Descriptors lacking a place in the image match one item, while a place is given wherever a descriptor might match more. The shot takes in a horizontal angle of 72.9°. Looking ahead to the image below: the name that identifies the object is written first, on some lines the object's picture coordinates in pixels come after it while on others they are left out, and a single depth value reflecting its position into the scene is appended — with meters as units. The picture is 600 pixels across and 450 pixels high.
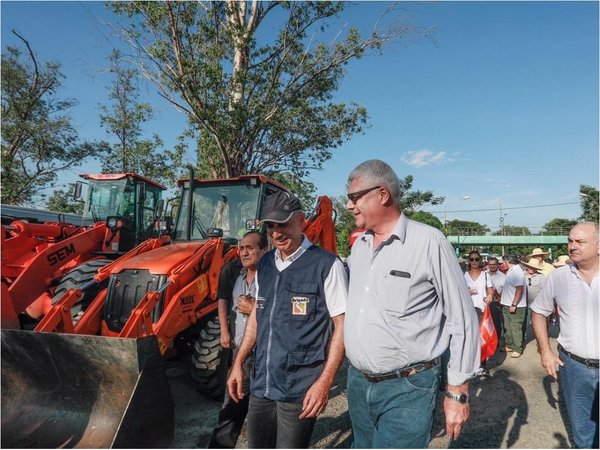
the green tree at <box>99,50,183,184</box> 19.67
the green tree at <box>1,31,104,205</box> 17.27
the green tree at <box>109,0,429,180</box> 10.54
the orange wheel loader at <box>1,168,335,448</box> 3.15
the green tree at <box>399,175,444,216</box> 32.33
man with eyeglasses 1.89
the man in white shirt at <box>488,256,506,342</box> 7.07
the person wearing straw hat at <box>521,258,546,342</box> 8.46
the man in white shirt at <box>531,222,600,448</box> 2.68
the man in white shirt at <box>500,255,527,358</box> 6.97
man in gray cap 2.17
